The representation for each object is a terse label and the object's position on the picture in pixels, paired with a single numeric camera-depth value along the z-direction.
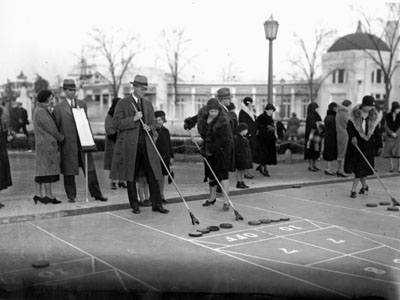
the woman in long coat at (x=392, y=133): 12.27
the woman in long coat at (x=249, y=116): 10.80
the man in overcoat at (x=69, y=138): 7.50
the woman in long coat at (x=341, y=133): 11.47
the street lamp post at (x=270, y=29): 8.19
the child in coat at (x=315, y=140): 12.08
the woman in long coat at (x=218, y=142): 7.40
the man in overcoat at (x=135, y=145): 7.00
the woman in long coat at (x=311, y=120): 12.07
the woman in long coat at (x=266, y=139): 11.15
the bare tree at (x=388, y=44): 15.05
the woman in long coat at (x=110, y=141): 8.47
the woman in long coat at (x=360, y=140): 8.61
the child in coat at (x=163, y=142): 7.86
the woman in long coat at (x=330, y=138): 11.75
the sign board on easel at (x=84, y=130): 7.42
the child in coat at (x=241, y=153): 9.27
